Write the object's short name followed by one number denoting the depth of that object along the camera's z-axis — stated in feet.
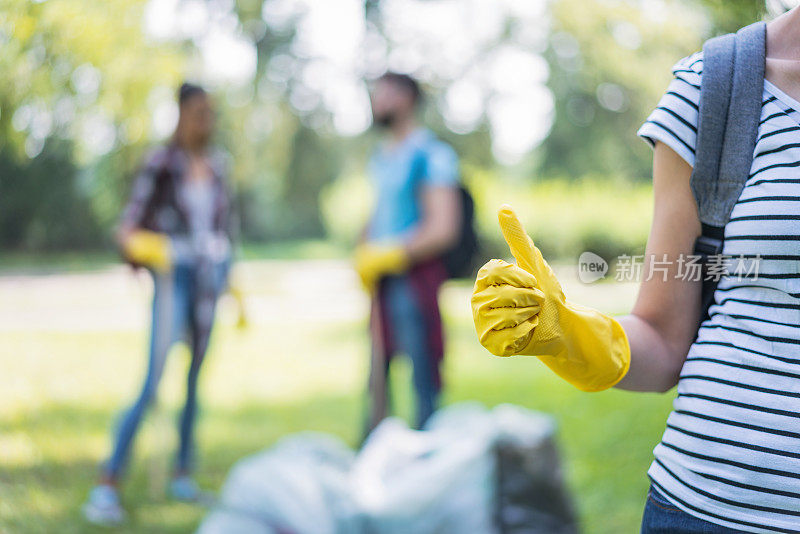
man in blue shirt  39.47
